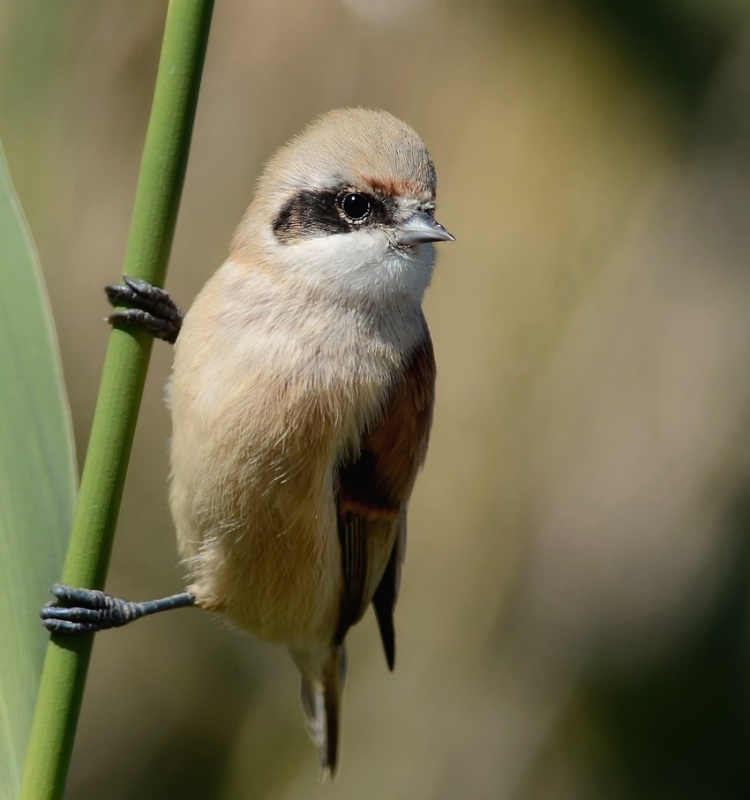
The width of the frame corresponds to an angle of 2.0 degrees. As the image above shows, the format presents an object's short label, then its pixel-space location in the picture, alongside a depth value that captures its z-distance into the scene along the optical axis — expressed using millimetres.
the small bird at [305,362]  2755
